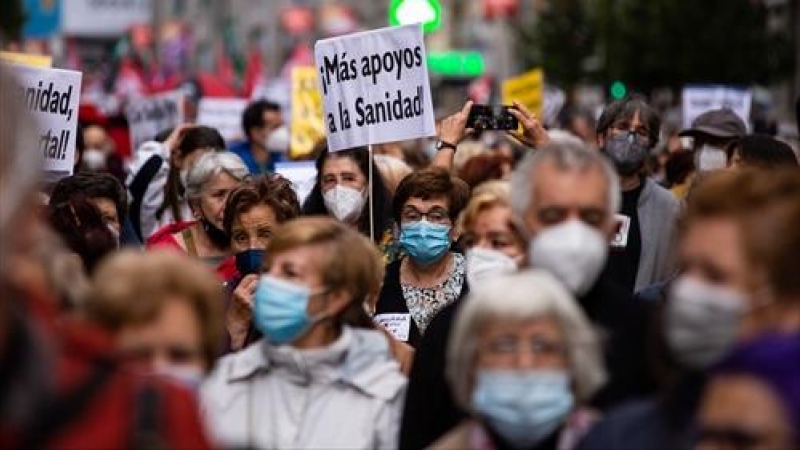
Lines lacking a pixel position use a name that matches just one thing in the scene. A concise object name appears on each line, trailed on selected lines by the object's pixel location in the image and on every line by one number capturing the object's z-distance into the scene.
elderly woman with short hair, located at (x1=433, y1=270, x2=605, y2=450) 5.14
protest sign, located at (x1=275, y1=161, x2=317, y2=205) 11.90
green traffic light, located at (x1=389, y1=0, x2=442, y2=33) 18.75
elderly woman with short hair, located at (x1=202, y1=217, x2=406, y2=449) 6.16
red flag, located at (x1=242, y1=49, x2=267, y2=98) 26.20
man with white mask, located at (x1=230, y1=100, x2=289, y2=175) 16.44
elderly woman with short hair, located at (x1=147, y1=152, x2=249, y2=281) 10.23
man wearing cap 12.63
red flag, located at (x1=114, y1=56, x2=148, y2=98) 29.89
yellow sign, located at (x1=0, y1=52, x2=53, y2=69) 13.65
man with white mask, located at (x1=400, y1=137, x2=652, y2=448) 5.60
